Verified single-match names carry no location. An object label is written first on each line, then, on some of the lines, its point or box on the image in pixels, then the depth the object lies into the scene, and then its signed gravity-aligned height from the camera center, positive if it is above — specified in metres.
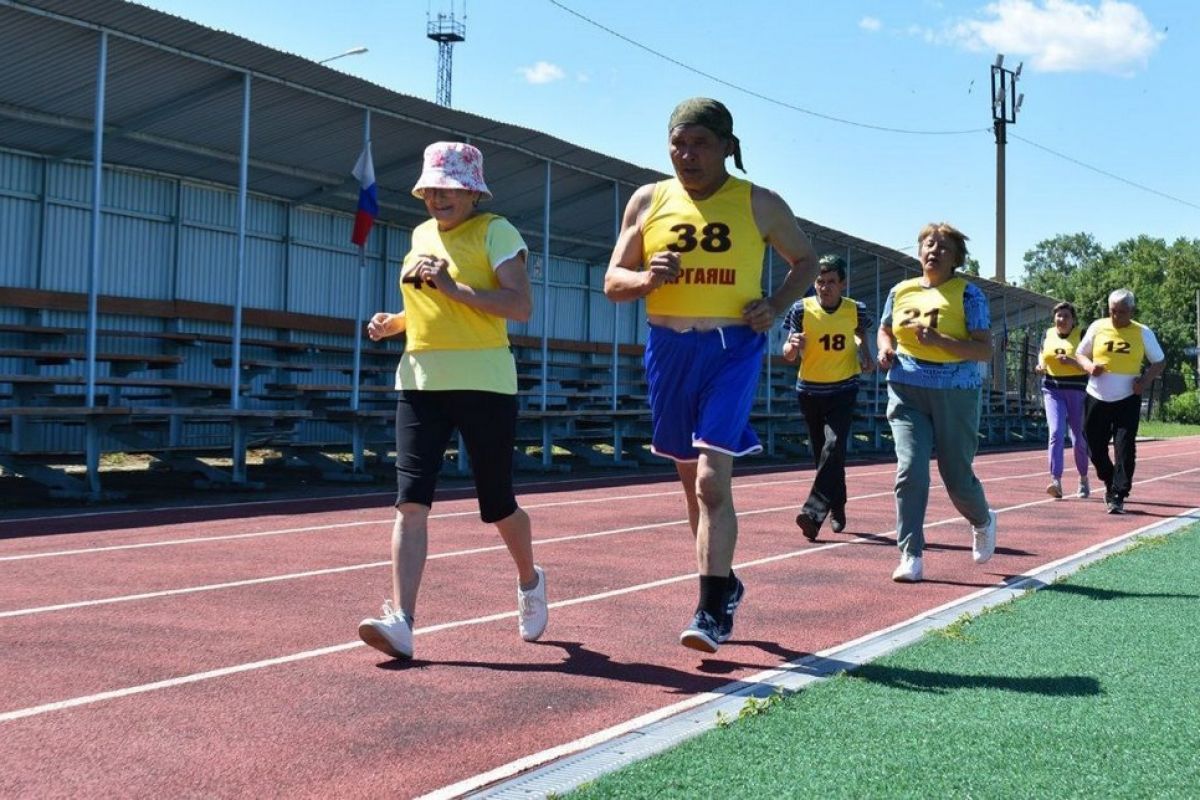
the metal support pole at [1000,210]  47.00 +8.21
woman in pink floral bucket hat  5.27 +0.28
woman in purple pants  14.02 +0.59
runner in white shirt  12.42 +0.52
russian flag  15.54 +2.71
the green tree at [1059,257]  153.68 +21.95
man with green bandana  5.30 +0.52
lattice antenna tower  68.19 +20.63
